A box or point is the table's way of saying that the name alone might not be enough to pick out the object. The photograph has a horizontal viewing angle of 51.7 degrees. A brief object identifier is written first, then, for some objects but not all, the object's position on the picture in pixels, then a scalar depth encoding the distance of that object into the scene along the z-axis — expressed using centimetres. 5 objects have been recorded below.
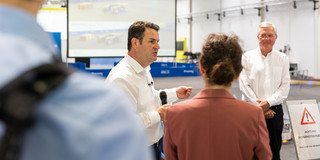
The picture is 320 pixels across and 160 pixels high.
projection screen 837
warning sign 304
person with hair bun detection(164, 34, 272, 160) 147
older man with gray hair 316
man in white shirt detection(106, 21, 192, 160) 210
